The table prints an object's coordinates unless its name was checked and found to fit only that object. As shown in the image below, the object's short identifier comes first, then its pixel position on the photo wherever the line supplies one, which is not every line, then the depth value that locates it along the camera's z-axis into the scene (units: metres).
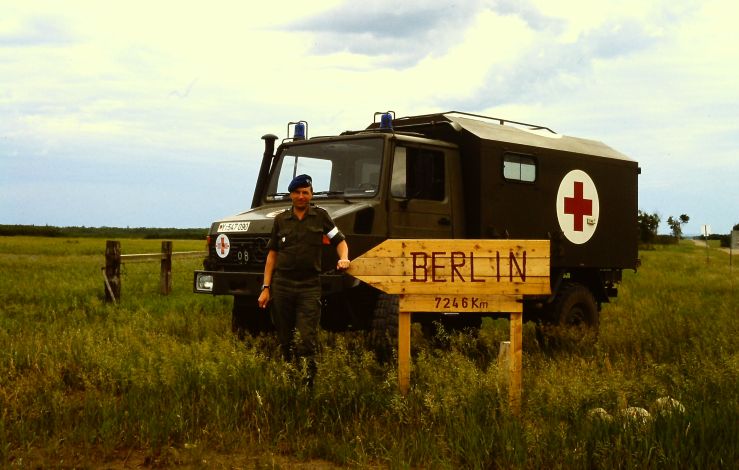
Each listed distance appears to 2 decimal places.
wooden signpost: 5.90
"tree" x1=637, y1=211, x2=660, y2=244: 76.19
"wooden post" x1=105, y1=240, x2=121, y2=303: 14.14
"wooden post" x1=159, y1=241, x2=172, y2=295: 15.77
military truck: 8.06
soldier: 6.50
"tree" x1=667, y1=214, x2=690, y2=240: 114.00
